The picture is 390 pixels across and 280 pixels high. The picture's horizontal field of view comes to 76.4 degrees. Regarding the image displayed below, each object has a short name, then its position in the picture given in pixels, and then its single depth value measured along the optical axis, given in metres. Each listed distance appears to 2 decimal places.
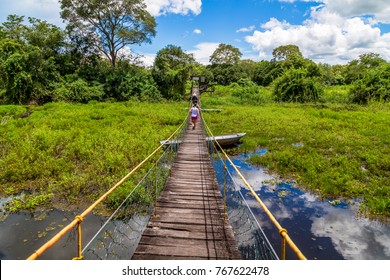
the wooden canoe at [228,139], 11.44
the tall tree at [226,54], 47.75
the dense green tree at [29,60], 21.78
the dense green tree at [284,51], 47.27
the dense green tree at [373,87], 24.17
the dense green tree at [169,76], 28.72
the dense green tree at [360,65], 39.09
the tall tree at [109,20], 25.16
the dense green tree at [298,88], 27.66
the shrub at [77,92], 23.05
